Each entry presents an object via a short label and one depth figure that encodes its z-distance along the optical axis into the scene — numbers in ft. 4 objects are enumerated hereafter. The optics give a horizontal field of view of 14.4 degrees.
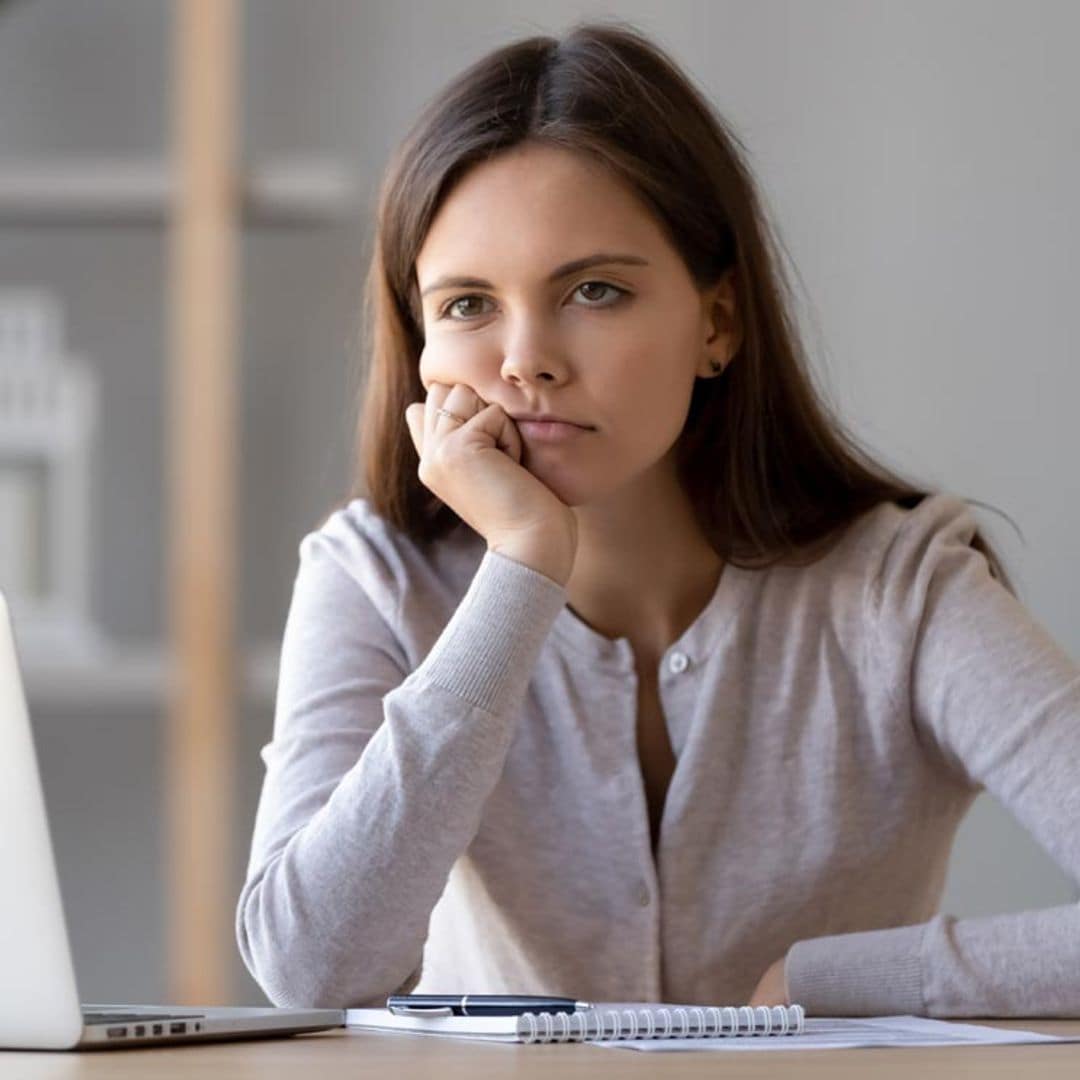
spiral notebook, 5.87
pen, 5.98
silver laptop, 5.73
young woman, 6.93
